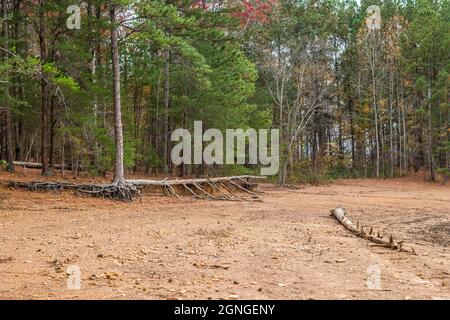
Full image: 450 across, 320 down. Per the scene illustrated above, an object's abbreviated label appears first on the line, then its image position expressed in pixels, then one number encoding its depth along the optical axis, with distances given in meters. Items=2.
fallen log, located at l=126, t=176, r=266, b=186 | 16.37
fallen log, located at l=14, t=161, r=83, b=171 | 21.39
